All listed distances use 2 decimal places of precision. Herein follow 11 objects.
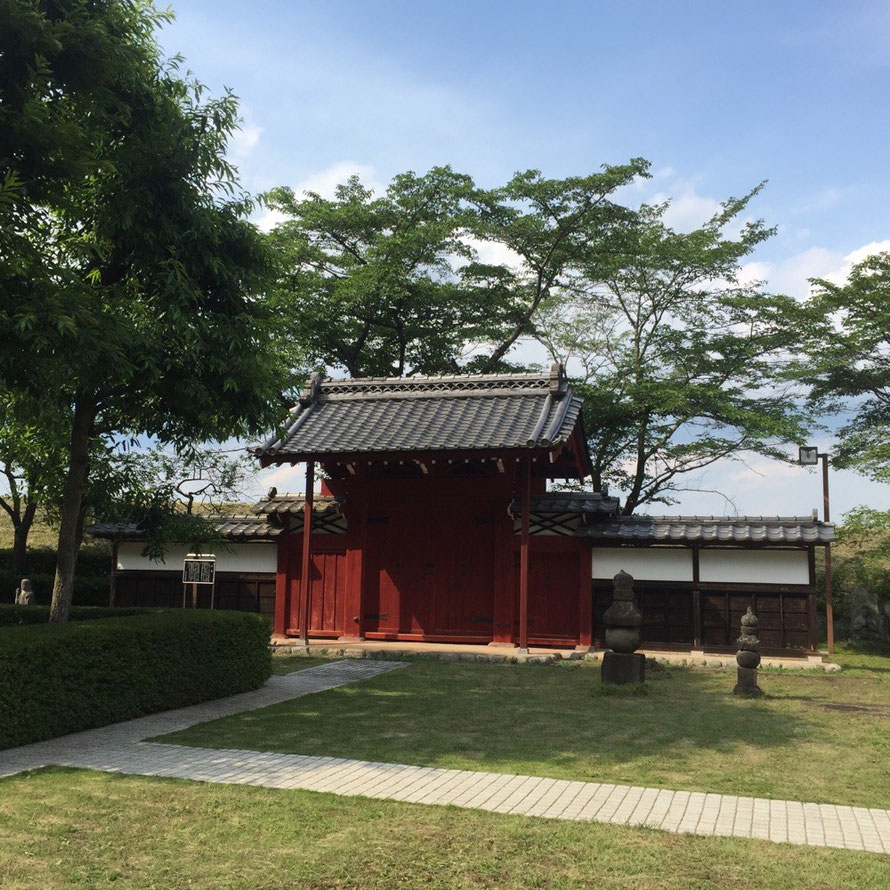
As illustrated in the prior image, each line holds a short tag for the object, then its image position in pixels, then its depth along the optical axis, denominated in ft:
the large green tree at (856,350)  75.92
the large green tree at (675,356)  79.46
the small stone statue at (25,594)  64.34
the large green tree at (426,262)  81.41
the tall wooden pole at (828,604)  56.44
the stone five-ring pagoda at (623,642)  40.55
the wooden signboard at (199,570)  53.11
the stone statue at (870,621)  68.03
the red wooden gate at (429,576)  58.29
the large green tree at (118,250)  27.68
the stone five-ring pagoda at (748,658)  40.06
